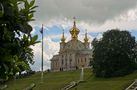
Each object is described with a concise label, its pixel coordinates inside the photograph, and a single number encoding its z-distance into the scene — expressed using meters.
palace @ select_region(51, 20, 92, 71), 89.08
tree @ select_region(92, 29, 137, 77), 52.29
